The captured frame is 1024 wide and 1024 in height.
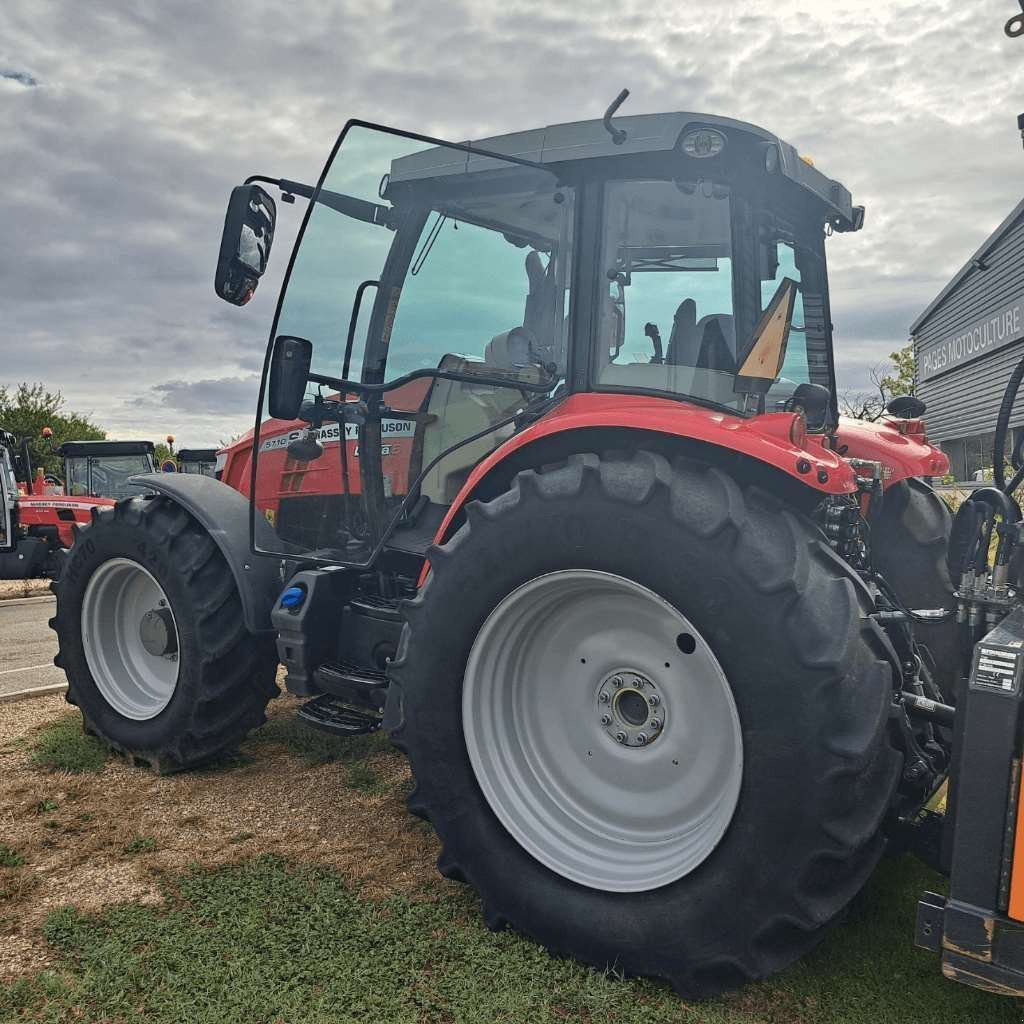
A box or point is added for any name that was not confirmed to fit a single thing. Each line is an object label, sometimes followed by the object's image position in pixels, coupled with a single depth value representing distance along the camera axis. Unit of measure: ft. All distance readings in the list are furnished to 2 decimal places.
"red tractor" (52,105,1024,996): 7.23
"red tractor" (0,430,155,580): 43.47
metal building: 76.79
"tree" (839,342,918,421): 126.72
